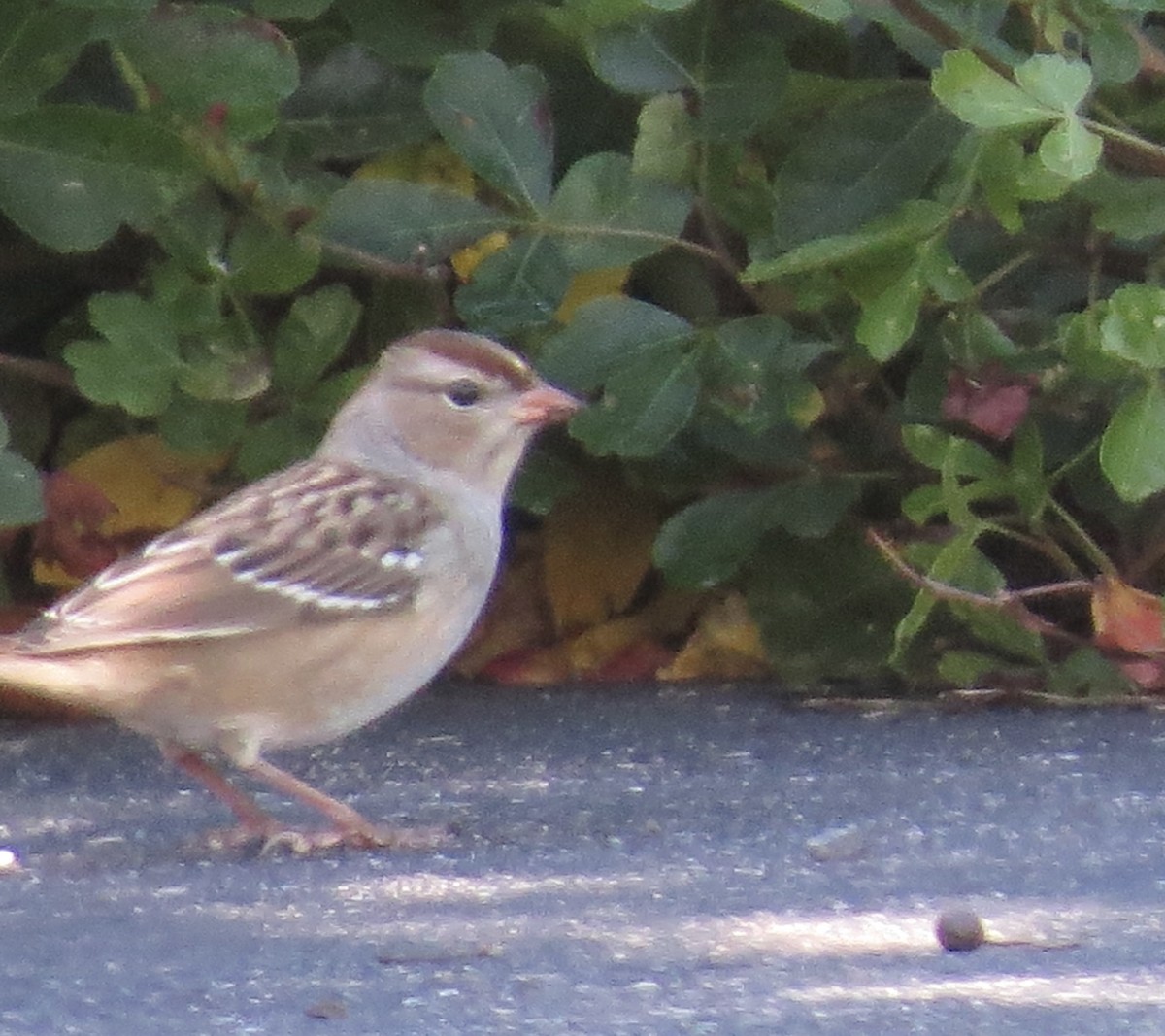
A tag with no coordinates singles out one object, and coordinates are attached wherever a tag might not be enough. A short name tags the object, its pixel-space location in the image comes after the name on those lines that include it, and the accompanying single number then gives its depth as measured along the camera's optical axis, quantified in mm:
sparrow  8008
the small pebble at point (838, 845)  6961
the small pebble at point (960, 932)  5746
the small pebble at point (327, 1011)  5277
